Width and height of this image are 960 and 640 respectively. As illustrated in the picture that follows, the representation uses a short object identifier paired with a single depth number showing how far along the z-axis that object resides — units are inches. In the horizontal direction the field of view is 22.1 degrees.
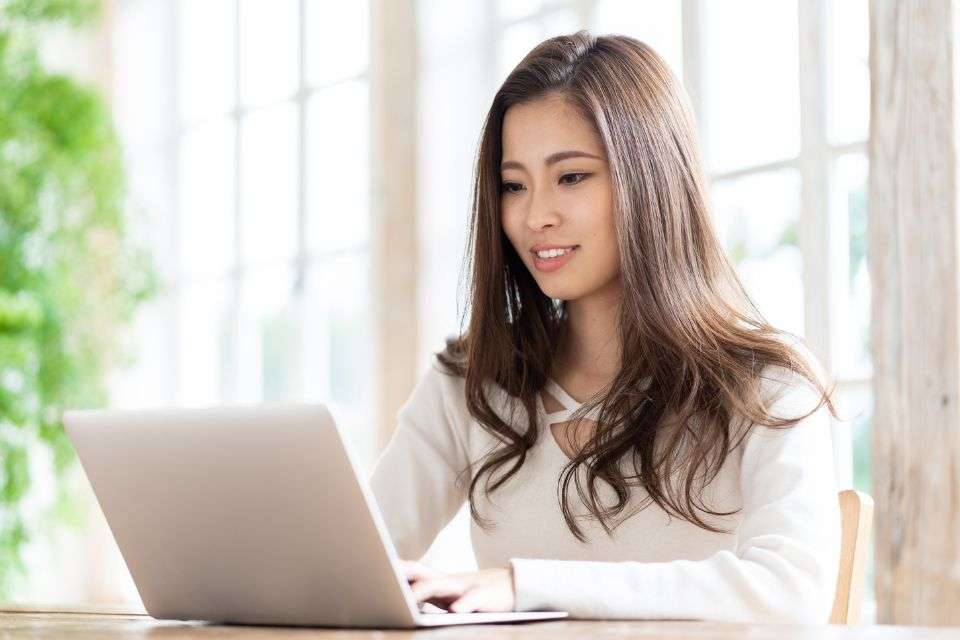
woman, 83.6
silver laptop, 70.0
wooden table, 67.7
